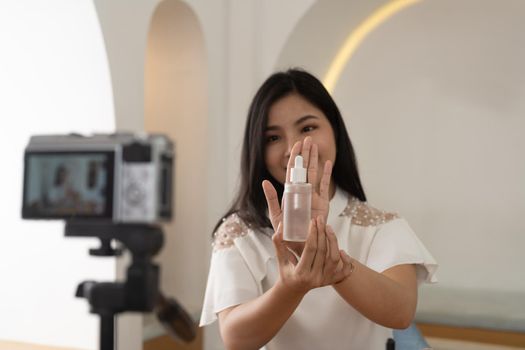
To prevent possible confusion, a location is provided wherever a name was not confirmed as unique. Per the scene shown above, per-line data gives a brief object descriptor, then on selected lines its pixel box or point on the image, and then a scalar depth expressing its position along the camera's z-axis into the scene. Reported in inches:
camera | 24.3
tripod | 24.5
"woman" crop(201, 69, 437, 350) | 48.3
